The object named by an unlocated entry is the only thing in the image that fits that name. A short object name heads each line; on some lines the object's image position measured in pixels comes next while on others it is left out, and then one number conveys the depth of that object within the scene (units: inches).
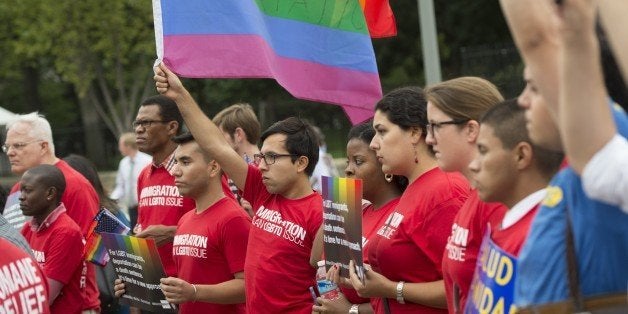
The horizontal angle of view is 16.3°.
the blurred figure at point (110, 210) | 629.0
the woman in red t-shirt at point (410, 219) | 393.1
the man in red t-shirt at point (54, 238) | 570.5
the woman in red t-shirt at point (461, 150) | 332.7
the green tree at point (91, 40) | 2441.1
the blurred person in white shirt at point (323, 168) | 1063.4
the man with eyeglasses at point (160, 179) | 566.6
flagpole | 918.0
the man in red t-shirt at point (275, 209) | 457.3
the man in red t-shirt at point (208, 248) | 483.4
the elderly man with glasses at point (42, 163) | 623.3
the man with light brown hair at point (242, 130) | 613.1
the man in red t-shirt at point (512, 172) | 293.5
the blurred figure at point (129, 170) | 1220.9
